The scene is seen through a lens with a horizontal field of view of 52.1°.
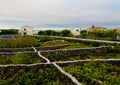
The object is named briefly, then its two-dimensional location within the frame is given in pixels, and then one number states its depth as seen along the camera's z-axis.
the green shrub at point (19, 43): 8.94
